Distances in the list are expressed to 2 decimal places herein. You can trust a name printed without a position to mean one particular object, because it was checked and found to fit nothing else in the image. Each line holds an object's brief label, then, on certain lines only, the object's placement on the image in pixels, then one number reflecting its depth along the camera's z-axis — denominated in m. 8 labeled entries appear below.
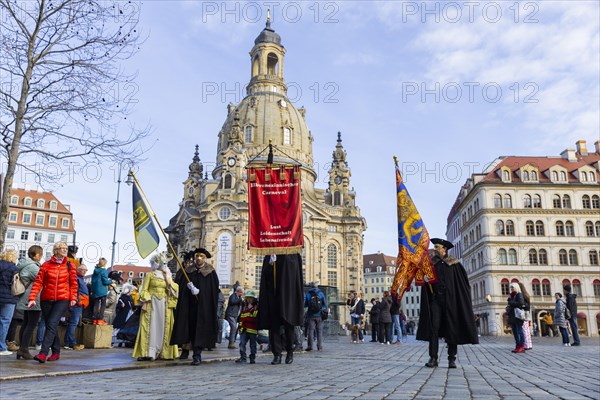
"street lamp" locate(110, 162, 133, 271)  35.05
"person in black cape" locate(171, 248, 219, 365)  9.43
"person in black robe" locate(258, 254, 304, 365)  9.34
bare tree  14.42
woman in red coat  8.70
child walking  9.75
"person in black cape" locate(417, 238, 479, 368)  9.12
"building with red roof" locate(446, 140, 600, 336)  51.47
